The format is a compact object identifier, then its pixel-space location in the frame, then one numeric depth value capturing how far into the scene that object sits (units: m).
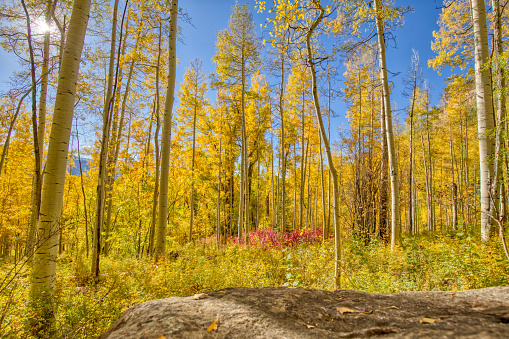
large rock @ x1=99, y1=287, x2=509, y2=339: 1.09
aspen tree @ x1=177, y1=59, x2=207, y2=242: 12.45
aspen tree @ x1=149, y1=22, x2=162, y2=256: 6.60
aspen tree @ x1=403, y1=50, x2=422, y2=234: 13.50
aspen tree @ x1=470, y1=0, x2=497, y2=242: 5.12
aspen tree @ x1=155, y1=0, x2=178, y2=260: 5.42
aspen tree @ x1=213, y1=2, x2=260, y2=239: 10.70
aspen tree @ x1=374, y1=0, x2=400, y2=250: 6.15
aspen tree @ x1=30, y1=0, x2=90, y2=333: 2.89
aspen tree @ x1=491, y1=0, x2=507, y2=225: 4.37
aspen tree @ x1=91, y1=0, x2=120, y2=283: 4.70
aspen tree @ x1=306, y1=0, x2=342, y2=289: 3.65
